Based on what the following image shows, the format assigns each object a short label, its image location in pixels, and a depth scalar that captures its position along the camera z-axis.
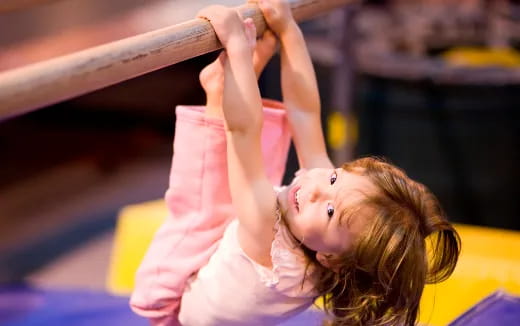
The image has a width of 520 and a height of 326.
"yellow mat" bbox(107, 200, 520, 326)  2.62
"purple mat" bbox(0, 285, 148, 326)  2.66
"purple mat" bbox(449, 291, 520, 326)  2.38
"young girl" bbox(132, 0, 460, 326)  2.11
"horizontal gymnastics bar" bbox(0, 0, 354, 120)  1.78
